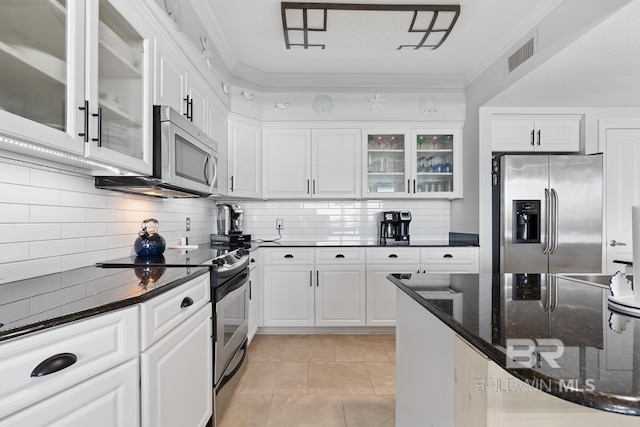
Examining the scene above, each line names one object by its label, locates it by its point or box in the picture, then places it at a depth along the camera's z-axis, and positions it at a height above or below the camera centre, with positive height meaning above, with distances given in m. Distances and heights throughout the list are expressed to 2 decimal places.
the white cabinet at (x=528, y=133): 3.16 +0.81
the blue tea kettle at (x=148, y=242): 1.92 -0.17
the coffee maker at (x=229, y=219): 3.20 -0.05
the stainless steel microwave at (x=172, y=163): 1.67 +0.30
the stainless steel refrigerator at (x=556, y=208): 2.94 +0.07
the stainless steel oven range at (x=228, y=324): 1.81 -0.70
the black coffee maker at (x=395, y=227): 3.46 -0.13
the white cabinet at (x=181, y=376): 1.15 -0.68
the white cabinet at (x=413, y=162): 3.48 +0.58
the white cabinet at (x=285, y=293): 3.22 -0.80
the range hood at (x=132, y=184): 1.68 +0.16
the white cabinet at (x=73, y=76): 0.99 +0.49
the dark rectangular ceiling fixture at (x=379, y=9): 2.17 +1.39
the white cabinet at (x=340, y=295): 3.21 -0.79
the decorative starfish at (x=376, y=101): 3.48 +1.23
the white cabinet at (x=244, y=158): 3.22 +0.57
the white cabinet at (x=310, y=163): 3.46 +0.55
